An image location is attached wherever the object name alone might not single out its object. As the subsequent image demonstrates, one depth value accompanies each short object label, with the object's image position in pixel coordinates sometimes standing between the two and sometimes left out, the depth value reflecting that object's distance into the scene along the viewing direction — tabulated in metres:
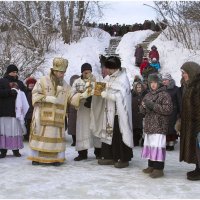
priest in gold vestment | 6.89
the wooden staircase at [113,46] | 27.15
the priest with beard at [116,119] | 6.77
